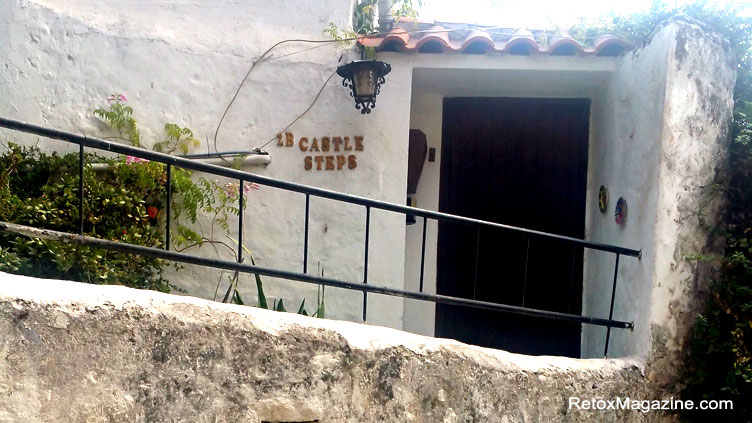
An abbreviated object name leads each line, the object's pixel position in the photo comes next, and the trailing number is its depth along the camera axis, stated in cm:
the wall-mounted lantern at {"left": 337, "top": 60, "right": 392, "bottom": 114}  489
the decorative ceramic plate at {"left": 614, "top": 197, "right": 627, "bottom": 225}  468
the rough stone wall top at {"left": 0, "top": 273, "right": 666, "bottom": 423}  260
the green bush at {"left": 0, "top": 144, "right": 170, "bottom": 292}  417
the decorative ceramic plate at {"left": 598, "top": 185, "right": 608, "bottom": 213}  517
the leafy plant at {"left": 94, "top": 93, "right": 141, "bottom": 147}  502
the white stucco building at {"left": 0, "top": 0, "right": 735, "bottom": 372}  505
